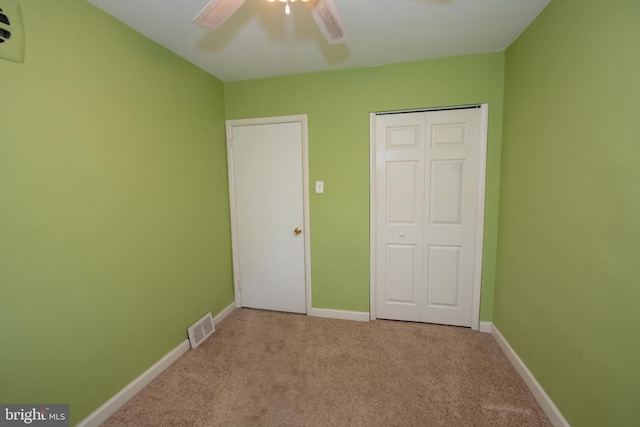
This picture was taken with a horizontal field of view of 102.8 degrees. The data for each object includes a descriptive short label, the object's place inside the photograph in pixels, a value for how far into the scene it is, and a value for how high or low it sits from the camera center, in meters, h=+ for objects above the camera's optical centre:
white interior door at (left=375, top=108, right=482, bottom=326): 2.23 -0.19
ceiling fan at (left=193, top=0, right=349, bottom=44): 1.05 +0.78
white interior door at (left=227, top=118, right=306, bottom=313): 2.54 -0.21
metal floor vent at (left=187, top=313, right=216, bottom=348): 2.14 -1.19
